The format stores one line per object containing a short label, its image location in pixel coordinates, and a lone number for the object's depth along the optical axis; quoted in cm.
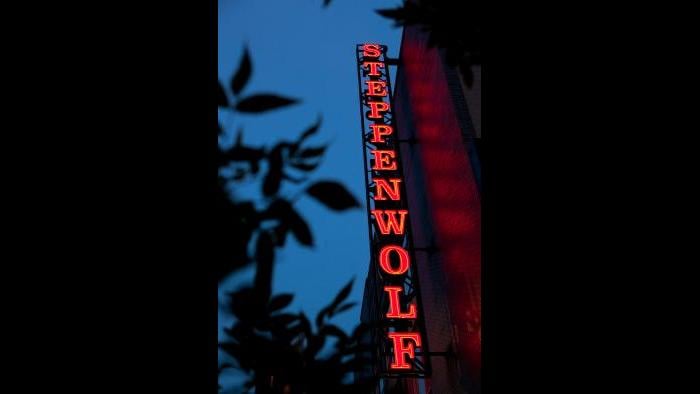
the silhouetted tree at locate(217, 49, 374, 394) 175
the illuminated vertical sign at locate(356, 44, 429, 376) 998
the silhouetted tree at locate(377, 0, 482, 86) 278
